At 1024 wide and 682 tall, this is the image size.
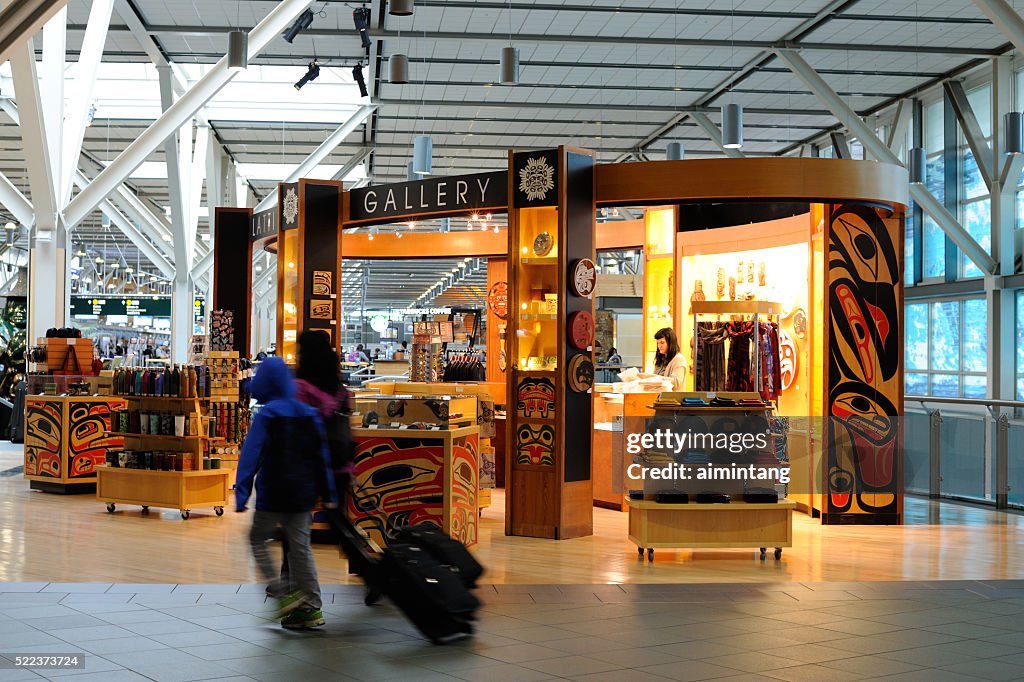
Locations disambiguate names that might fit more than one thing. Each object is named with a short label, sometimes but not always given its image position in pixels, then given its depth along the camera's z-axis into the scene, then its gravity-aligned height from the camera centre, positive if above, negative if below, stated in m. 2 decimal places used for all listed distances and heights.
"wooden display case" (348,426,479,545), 7.09 -0.83
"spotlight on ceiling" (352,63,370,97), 14.56 +3.76
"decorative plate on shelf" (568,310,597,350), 8.25 +0.18
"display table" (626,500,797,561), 7.34 -1.17
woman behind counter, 9.66 -0.04
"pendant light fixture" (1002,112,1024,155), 12.27 +2.55
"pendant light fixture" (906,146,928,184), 14.38 +2.54
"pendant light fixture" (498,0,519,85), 11.39 +3.04
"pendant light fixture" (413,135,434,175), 14.41 +2.64
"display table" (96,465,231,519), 8.96 -1.16
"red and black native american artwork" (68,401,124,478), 10.33 -0.84
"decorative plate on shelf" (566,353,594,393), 8.30 -0.16
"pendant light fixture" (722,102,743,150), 12.70 +2.69
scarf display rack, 9.82 +0.41
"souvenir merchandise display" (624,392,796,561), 7.36 -0.96
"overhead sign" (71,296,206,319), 28.88 +1.22
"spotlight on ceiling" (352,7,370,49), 12.47 +3.87
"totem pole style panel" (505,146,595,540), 8.21 +0.06
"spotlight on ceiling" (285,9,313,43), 12.41 +3.79
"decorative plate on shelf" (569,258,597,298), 8.30 +0.59
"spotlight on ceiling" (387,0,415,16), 8.97 +2.89
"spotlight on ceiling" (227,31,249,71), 11.00 +3.10
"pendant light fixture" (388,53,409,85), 11.64 +3.08
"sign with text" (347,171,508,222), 8.80 +1.34
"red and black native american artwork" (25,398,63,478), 10.32 -0.85
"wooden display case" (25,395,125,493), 10.30 -0.86
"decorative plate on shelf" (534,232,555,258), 8.41 +0.85
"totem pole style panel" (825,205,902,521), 9.06 +0.08
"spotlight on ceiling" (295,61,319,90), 13.87 +3.61
